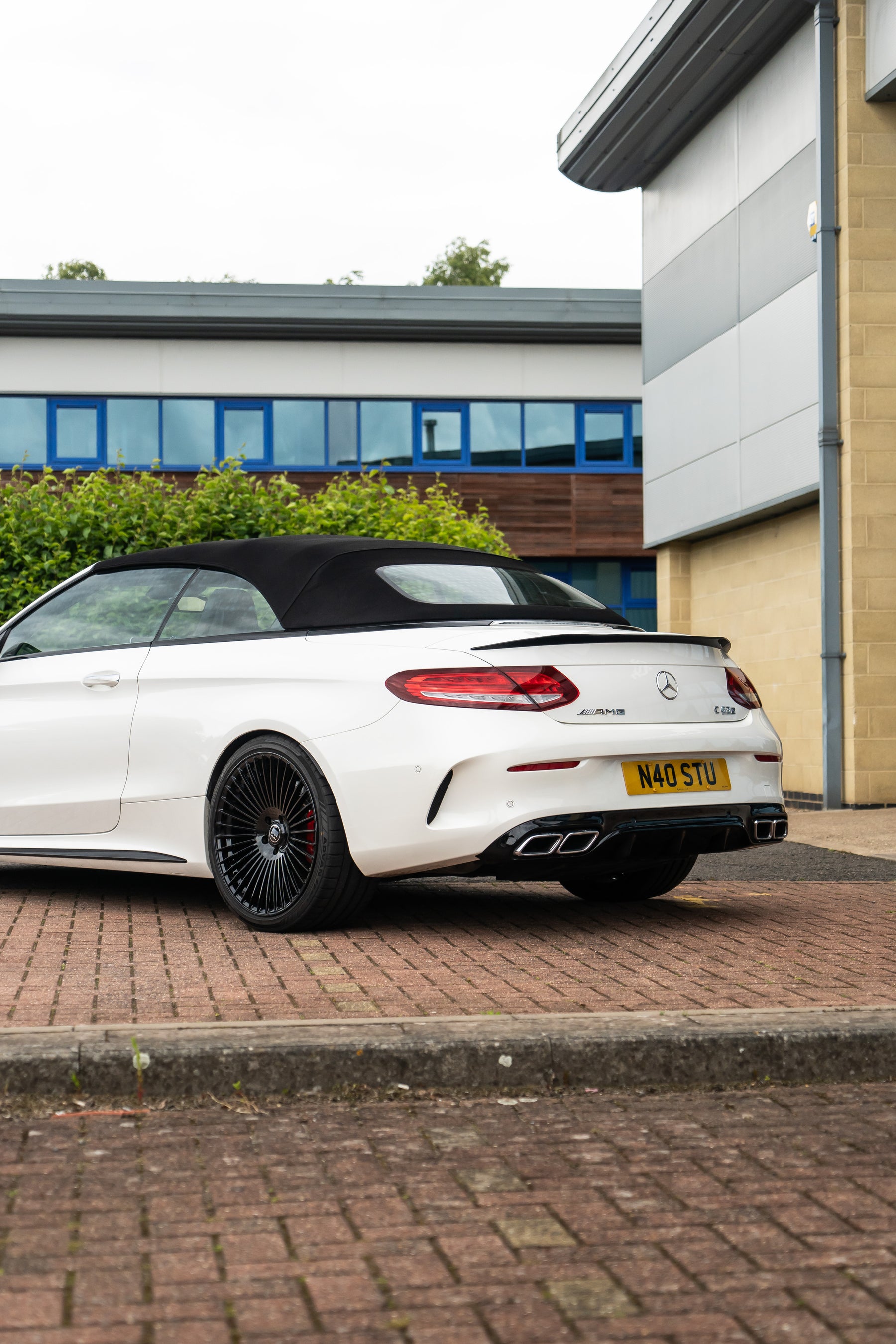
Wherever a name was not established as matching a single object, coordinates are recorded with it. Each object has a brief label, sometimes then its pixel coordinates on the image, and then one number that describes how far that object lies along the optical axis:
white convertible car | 5.34
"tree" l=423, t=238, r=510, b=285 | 51.69
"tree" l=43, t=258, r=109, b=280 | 50.22
